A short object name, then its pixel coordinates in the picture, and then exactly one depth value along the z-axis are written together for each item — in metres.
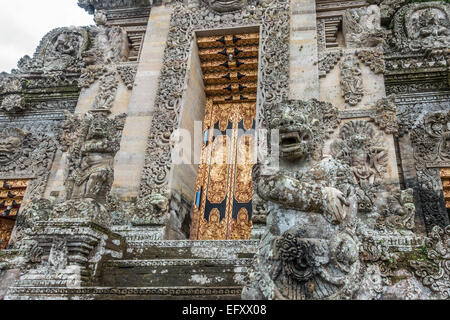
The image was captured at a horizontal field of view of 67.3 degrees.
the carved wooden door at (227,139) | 9.73
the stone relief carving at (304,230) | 2.86
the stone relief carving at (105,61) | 9.82
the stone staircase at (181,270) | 4.62
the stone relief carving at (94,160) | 6.09
